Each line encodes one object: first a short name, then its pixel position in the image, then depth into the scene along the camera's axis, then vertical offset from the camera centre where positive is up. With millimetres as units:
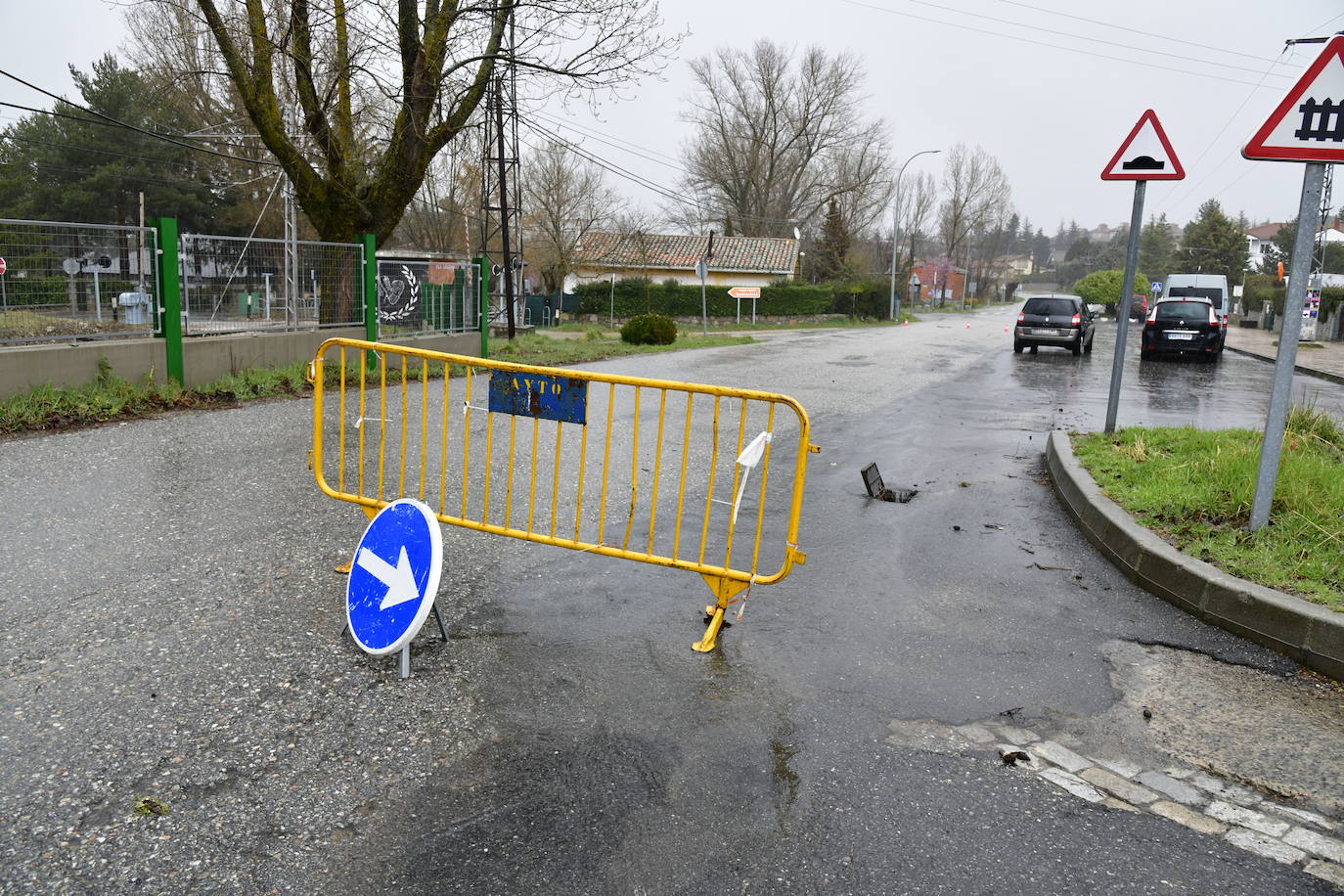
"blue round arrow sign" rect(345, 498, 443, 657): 3986 -1312
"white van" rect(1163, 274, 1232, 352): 30250 +685
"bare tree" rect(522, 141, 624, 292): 49875 +4233
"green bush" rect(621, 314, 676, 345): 25922 -1191
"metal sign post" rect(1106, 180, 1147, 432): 8906 +0
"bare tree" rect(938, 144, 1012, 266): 96875 +10042
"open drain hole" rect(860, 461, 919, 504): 7637 -1586
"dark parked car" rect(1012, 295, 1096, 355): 25078 -550
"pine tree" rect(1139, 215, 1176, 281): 109125 +7004
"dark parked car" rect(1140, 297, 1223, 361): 23250 -531
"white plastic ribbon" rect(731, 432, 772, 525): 4430 -775
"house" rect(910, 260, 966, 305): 98500 +1950
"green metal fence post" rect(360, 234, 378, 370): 15586 -135
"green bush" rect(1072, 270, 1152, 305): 75250 +1481
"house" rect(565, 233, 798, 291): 59031 +1937
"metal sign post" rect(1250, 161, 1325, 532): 5293 -199
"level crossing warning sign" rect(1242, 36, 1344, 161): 5141 +1068
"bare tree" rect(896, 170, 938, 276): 89562 +7886
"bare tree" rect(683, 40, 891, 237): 65000 +9709
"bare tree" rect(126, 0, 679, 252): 15805 +3479
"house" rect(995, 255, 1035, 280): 142375 +6186
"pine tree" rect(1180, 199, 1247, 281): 82312 +5455
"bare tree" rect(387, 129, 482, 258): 40781 +3789
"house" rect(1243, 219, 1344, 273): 105688 +9050
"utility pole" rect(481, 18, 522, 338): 25248 +3417
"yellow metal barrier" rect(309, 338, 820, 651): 4809 -1587
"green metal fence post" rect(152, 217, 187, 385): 11602 -356
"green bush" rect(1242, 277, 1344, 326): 35281 +733
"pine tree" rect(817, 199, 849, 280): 67625 +3562
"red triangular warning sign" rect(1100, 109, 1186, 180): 8719 +1415
